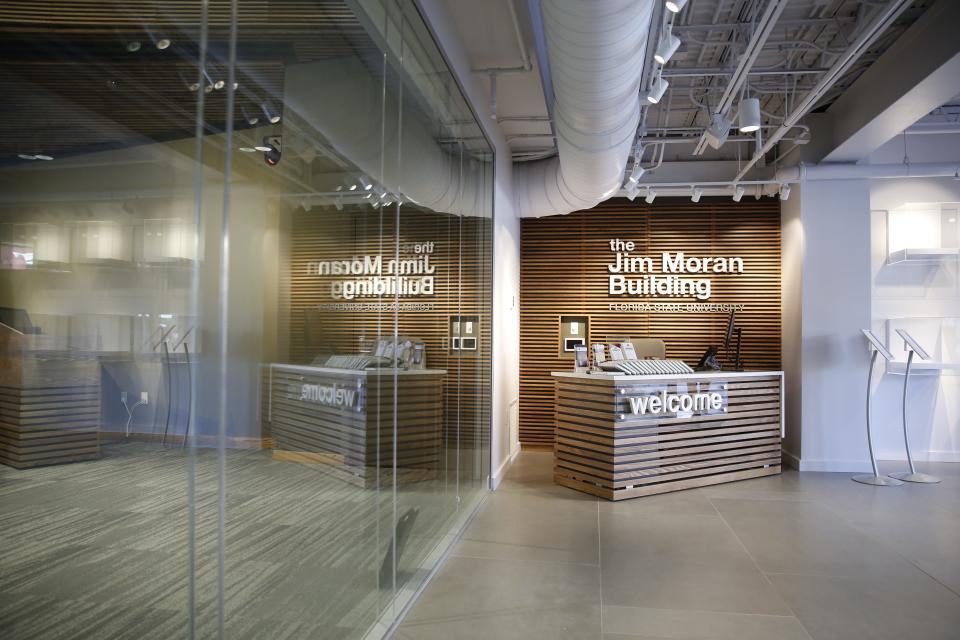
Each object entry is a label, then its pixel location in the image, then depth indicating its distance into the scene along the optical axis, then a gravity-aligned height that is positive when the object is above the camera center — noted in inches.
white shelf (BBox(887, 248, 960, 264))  327.6 +43.2
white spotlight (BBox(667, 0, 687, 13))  135.1 +68.1
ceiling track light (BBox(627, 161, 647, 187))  297.0 +75.0
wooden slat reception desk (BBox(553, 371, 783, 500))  257.1 -35.9
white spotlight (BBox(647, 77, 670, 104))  195.2 +73.7
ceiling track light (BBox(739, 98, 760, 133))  217.2 +74.4
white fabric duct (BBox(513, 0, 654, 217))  130.0 +62.1
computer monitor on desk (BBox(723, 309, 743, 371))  347.6 +3.8
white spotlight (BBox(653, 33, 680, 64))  164.8 +72.4
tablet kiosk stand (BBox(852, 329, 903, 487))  286.7 -49.0
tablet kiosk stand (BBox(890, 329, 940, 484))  289.0 -49.9
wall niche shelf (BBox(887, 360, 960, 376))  301.7 -11.2
